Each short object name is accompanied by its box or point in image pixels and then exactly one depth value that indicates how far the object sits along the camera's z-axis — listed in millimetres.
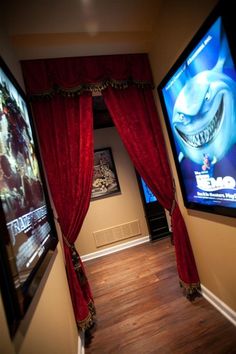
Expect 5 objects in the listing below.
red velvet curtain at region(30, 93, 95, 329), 1843
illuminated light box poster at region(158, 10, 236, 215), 1217
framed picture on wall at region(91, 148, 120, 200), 3840
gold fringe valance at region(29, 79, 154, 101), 1891
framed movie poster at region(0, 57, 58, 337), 674
